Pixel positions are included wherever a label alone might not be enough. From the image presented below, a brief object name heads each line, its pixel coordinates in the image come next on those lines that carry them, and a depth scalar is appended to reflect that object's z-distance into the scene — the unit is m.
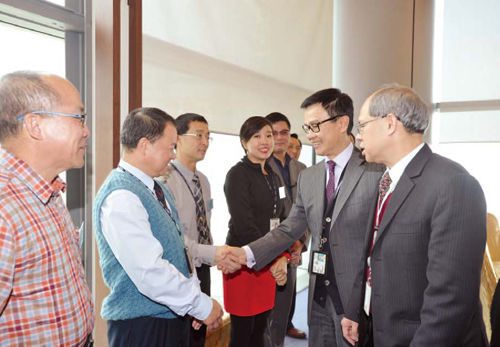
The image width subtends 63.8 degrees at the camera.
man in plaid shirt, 1.16
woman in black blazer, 2.85
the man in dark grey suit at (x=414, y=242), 1.34
